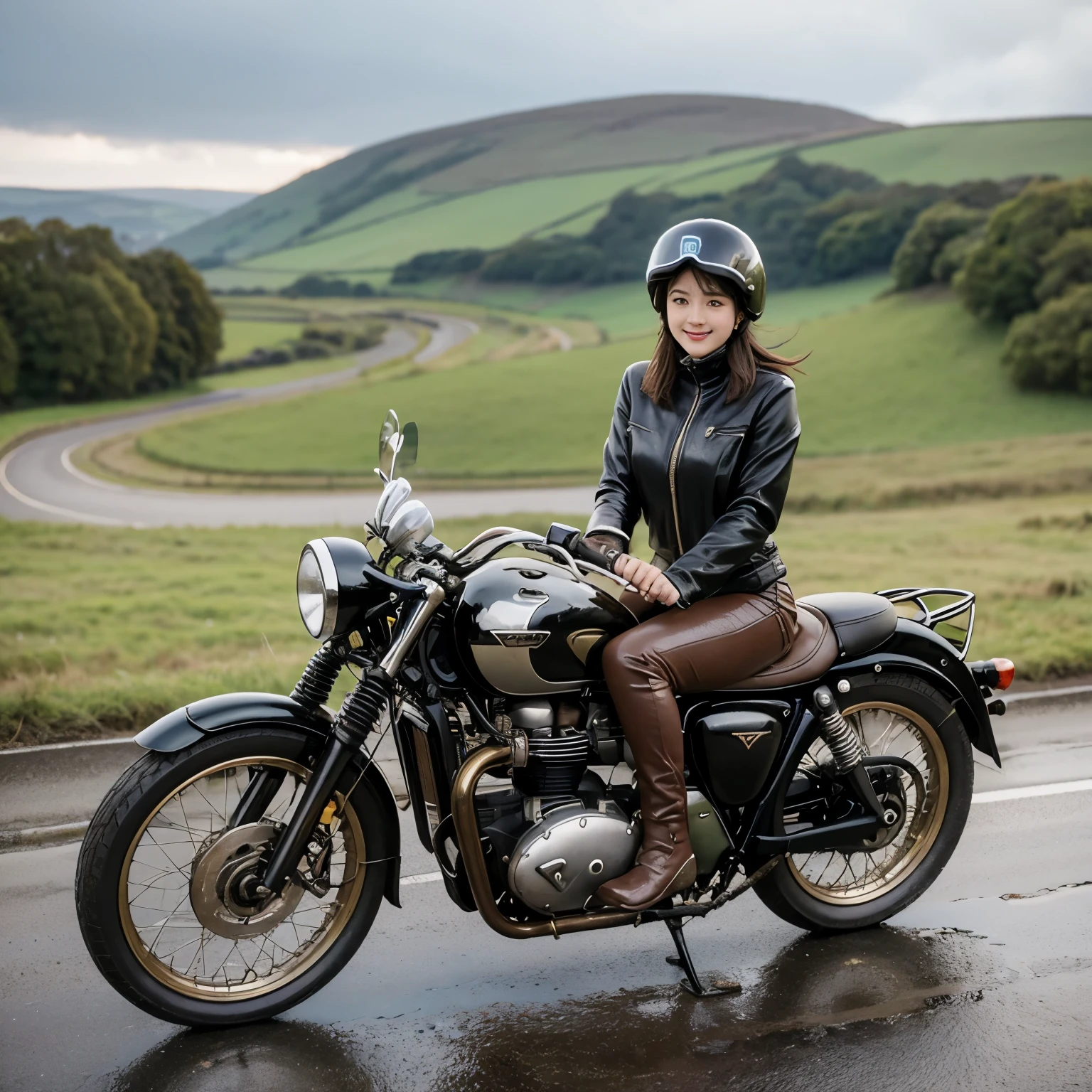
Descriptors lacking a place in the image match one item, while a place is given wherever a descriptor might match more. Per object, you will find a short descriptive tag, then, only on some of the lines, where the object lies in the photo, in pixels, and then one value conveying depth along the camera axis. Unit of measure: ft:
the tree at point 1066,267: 161.79
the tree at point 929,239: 192.75
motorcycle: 10.67
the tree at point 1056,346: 152.05
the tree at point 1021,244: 167.53
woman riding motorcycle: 11.10
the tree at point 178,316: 145.48
